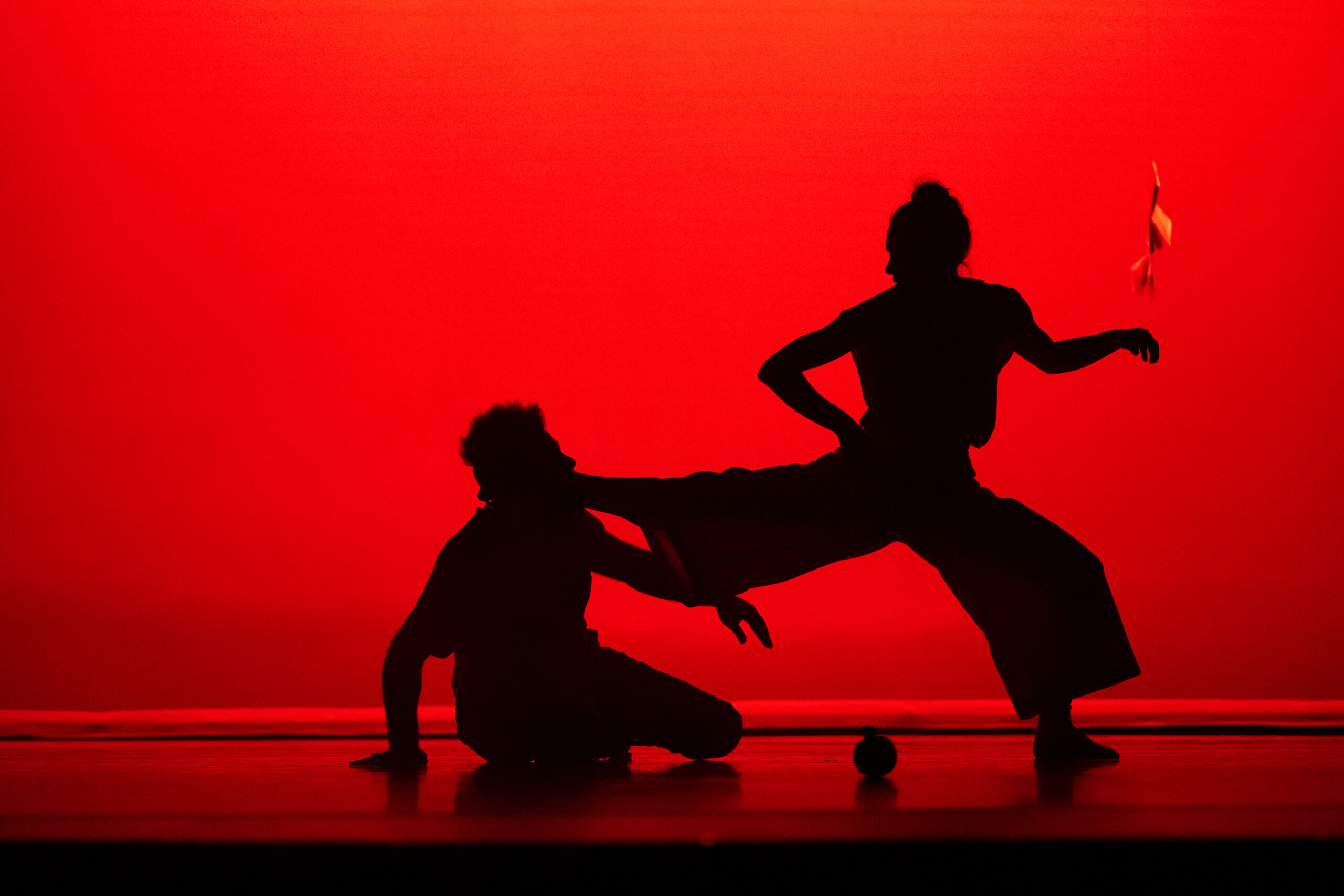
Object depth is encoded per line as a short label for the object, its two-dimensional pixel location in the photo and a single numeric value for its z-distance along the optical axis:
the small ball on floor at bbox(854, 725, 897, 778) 10.29
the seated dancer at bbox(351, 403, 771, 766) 10.67
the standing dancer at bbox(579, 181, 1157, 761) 10.78
